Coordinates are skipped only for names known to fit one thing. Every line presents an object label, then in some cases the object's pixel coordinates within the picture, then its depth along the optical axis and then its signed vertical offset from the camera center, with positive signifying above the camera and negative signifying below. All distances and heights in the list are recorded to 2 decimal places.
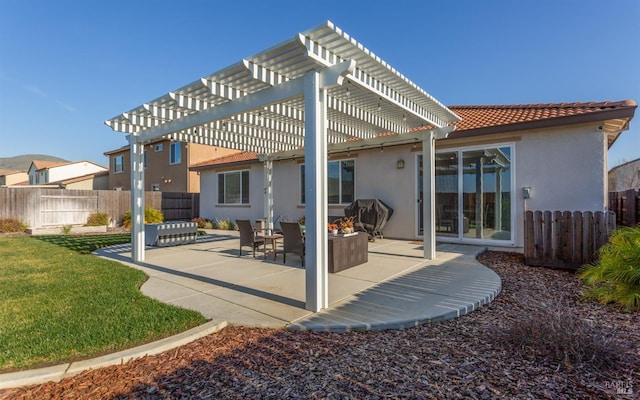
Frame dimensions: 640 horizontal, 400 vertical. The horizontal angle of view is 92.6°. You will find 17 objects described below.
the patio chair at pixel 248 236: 7.29 -0.82
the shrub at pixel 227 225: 14.32 -1.10
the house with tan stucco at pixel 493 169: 6.87 +0.85
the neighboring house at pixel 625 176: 16.69 +1.39
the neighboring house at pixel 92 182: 28.39 +1.91
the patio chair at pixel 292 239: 6.15 -0.78
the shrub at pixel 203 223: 15.27 -1.10
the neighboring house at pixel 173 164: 19.81 +2.63
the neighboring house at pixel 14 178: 43.53 +3.68
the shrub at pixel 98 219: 14.53 -0.80
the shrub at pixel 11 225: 12.86 -0.96
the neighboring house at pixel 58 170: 34.22 +3.77
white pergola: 3.83 +1.80
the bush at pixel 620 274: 3.84 -1.02
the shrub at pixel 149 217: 14.57 -0.72
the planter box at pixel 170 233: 9.10 -0.96
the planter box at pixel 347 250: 5.68 -0.98
